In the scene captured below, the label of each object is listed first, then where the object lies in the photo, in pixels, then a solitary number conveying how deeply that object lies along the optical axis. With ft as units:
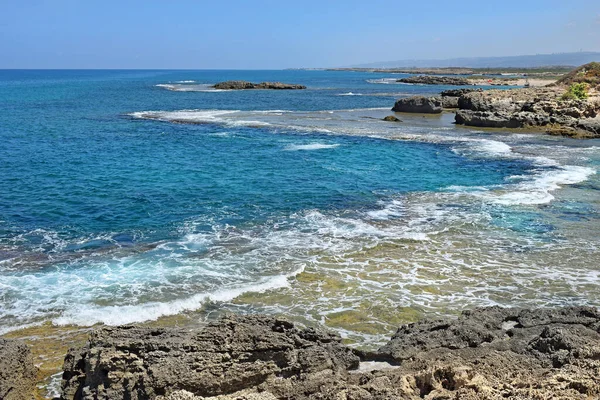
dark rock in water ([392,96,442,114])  185.88
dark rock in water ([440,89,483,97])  241.51
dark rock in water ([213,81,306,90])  349.20
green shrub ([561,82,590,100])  164.66
